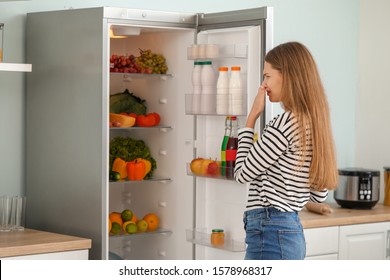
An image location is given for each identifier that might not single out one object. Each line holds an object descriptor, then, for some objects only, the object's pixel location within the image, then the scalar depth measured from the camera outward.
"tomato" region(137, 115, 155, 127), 5.40
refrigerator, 4.75
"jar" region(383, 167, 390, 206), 6.49
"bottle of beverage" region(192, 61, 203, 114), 5.05
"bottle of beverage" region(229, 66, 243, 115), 4.81
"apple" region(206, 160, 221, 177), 4.99
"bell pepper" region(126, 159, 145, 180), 5.34
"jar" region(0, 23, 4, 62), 4.82
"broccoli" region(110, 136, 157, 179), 5.45
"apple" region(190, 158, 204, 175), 5.08
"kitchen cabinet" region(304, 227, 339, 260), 5.52
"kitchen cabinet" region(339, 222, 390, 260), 5.75
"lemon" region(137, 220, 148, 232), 5.47
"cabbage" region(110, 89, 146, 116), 5.50
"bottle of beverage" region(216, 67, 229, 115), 4.90
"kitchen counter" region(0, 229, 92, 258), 4.43
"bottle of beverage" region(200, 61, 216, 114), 5.00
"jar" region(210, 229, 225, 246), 5.03
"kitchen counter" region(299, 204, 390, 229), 5.55
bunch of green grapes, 5.37
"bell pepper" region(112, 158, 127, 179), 5.36
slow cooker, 6.13
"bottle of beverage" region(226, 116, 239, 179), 4.91
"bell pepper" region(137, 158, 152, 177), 5.42
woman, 3.69
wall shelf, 4.69
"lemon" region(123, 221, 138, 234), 5.38
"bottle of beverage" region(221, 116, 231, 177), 4.97
